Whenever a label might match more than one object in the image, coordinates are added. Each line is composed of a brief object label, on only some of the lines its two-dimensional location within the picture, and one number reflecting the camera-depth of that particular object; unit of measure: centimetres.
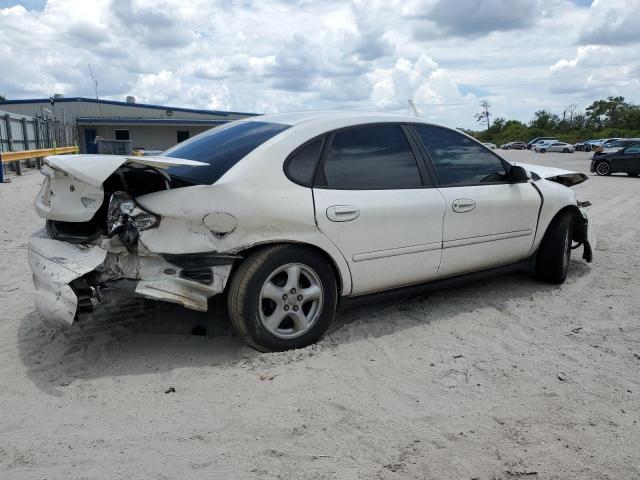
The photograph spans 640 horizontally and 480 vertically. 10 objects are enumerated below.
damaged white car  337
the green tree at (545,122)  8869
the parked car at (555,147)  5421
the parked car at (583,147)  5418
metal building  4022
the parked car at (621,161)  2119
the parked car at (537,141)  5886
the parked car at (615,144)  3419
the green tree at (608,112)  7581
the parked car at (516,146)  7231
